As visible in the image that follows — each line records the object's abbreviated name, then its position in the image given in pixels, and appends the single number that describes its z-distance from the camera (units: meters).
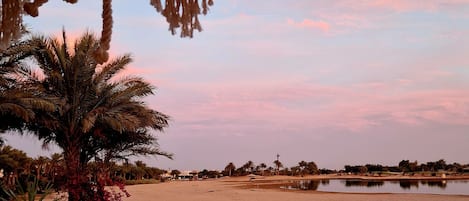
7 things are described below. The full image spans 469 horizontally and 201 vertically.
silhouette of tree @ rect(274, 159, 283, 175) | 97.31
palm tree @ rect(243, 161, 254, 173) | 93.13
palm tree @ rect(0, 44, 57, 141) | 12.70
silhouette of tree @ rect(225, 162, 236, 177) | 89.31
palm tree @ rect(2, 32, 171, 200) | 13.95
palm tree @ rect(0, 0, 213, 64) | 1.90
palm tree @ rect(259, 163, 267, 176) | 95.25
